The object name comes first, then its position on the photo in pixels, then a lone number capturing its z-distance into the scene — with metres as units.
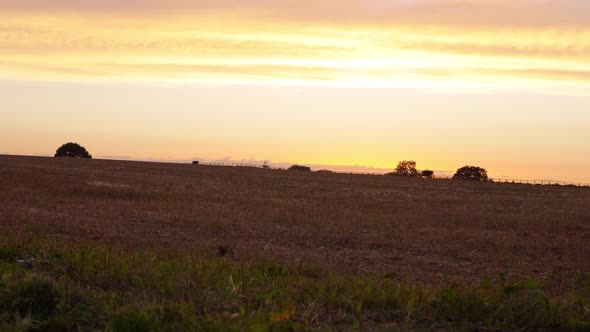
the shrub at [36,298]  6.45
